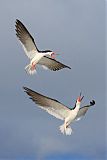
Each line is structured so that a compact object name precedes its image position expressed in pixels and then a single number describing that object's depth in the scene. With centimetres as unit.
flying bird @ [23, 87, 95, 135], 1750
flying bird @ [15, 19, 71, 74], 1866
